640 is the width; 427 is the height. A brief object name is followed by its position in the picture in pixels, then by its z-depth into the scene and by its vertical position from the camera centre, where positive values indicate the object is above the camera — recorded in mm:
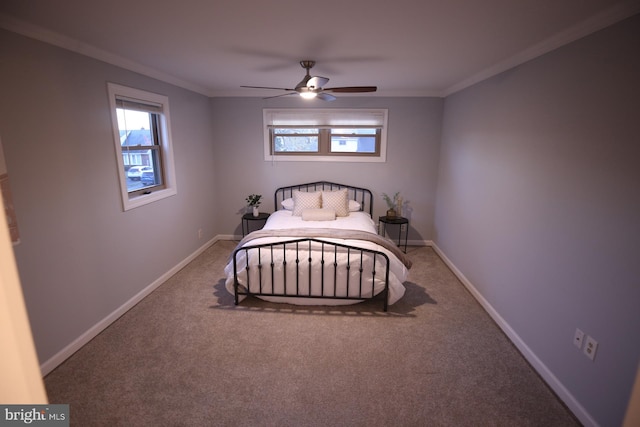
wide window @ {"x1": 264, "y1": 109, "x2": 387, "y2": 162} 4824 +236
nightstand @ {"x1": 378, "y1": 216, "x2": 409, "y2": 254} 4691 -1032
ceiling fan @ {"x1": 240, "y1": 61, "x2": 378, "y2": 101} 2807 +572
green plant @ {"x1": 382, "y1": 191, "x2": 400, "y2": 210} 4941 -748
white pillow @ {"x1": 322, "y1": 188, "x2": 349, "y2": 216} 4418 -707
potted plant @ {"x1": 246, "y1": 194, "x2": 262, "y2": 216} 4867 -793
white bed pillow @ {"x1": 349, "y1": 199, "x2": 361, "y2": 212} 4647 -797
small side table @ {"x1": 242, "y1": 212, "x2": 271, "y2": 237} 4855 -1029
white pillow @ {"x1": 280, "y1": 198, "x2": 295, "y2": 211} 4718 -795
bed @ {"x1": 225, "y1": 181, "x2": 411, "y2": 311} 3109 -1140
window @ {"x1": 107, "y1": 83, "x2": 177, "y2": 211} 2998 +36
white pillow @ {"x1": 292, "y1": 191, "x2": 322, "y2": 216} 4484 -712
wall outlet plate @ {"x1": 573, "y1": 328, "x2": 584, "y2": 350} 1982 -1145
